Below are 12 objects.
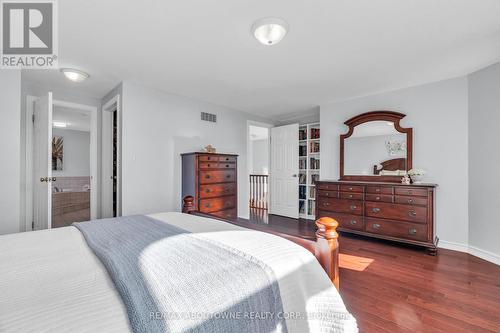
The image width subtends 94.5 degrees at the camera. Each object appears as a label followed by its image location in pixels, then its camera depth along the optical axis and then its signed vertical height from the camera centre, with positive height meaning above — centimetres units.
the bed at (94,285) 65 -43
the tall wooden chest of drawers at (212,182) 342 -23
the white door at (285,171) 512 -10
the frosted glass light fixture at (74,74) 281 +115
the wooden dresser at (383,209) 299 -62
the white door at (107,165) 380 +3
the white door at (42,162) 277 +6
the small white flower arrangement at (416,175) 322 -12
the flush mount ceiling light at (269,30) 190 +116
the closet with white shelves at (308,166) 495 +2
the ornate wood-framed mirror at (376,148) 354 +30
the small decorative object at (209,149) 402 +31
